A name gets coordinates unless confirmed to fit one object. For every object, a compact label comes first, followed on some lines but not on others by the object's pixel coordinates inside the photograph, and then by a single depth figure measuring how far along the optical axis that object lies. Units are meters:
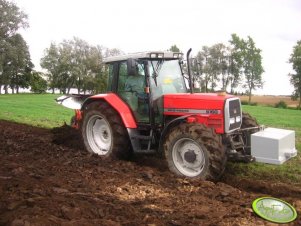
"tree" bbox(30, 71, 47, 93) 73.56
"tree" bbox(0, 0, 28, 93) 51.12
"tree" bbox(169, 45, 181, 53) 65.56
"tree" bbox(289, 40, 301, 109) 64.94
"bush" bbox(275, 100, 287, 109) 54.84
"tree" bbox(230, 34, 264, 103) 67.62
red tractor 7.28
